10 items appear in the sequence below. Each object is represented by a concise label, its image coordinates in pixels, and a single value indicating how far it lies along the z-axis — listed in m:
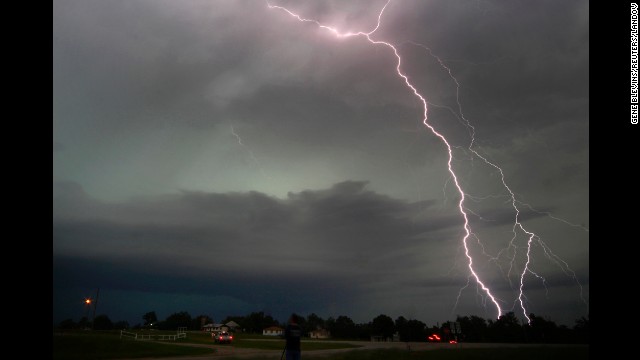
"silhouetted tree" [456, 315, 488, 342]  58.63
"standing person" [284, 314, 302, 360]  11.22
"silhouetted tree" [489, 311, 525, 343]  54.12
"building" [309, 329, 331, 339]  91.32
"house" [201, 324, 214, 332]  117.00
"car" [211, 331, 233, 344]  38.00
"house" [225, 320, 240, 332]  118.62
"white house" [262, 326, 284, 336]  104.38
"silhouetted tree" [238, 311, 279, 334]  112.50
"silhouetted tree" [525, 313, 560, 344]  44.93
